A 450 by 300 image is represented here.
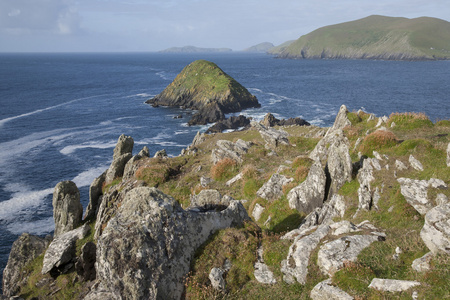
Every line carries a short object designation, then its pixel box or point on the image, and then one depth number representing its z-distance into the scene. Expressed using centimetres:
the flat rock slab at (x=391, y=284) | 1130
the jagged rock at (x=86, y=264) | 2145
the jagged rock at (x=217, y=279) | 1376
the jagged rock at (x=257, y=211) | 2362
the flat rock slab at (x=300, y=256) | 1394
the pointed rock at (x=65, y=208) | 3288
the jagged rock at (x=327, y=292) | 1181
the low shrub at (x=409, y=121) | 3366
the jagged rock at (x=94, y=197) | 3462
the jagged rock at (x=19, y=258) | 2638
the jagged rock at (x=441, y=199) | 1554
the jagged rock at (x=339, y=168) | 2158
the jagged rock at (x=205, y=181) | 3150
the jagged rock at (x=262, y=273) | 1421
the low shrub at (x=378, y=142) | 2511
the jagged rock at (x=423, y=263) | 1190
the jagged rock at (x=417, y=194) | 1625
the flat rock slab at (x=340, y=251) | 1329
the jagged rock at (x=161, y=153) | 4613
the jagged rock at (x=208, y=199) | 1947
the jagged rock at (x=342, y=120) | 3984
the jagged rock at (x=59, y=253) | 2317
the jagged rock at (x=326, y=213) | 1944
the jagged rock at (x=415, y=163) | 2026
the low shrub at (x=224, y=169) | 3281
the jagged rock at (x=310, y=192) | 2152
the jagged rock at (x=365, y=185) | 1897
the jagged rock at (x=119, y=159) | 3922
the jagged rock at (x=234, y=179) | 3066
